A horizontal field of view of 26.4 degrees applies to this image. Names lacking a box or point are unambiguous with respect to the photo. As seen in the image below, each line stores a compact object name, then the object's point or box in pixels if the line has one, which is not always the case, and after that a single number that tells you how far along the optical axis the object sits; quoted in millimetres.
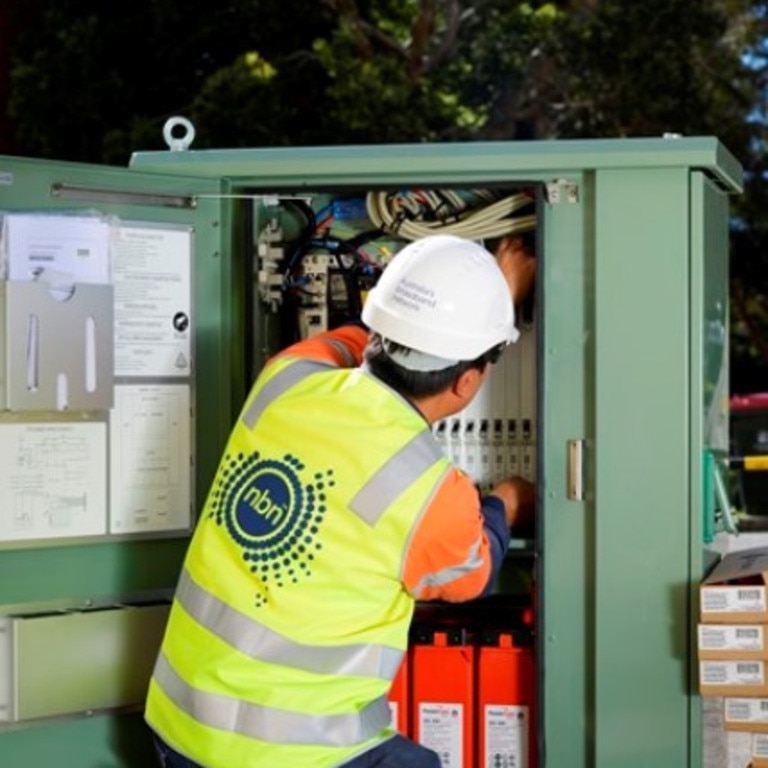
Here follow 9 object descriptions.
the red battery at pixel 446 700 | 4223
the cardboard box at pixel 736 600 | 3916
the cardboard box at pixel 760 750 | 4008
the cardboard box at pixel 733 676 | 3908
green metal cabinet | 4012
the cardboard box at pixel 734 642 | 3908
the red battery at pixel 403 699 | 4270
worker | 3205
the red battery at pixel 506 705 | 4211
